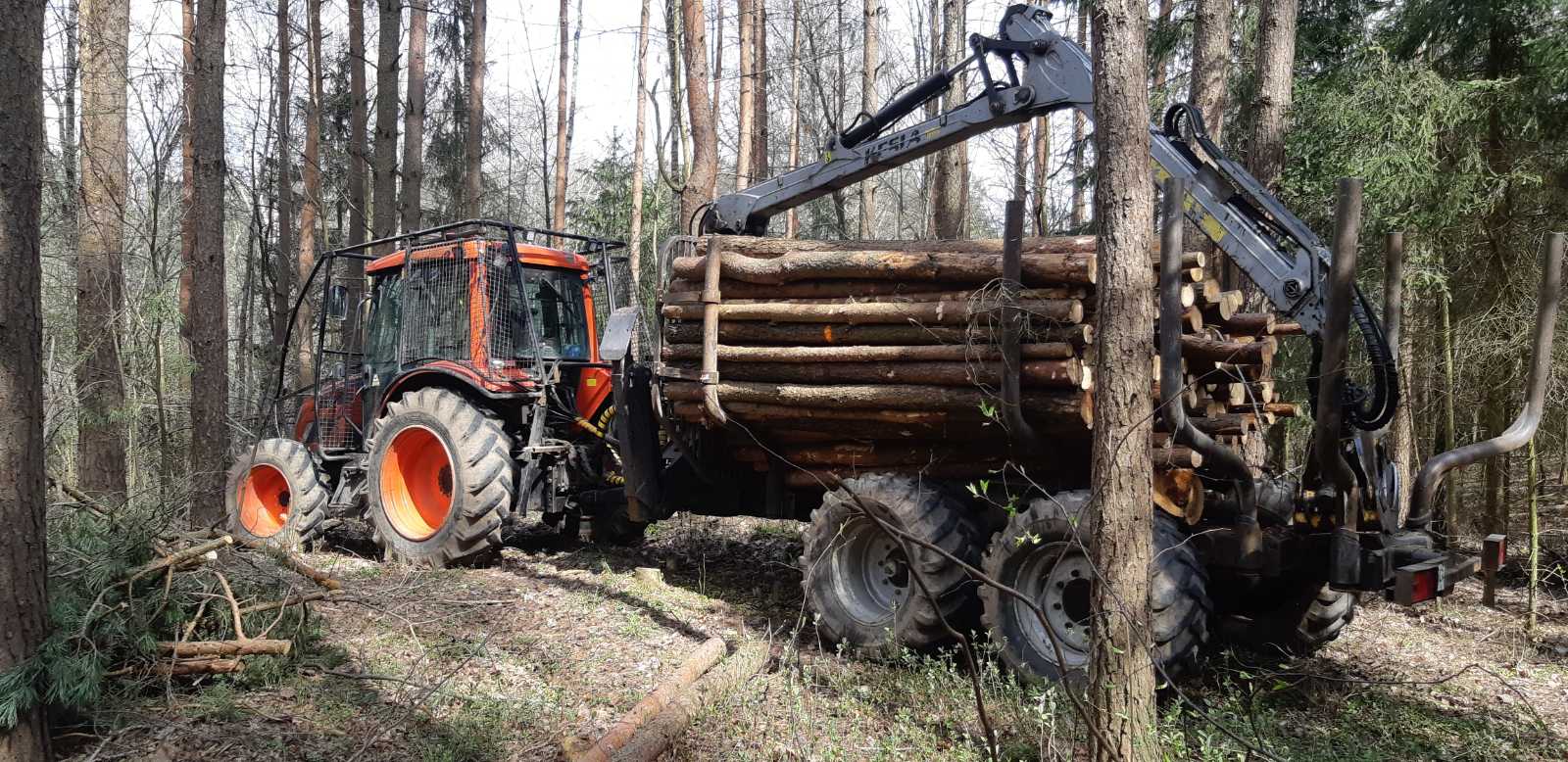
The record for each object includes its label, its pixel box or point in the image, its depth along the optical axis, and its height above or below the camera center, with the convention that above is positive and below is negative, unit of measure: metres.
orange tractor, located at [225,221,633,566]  7.68 -0.40
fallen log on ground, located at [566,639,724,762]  3.84 -1.53
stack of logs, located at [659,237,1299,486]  5.22 +0.05
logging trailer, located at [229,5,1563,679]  4.80 -0.29
